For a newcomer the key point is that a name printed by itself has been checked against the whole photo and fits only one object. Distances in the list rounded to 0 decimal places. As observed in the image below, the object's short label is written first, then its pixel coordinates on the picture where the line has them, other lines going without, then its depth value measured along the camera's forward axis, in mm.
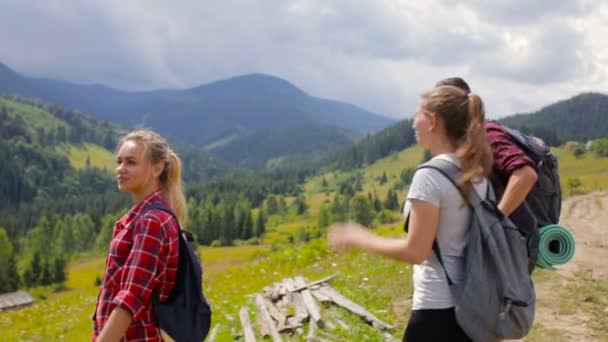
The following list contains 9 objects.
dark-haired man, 4348
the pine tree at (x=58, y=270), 95425
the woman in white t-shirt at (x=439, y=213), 3660
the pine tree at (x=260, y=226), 133375
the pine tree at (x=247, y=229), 129375
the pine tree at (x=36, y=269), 94938
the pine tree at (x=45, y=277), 94438
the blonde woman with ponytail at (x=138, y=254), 3789
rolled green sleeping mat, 4672
